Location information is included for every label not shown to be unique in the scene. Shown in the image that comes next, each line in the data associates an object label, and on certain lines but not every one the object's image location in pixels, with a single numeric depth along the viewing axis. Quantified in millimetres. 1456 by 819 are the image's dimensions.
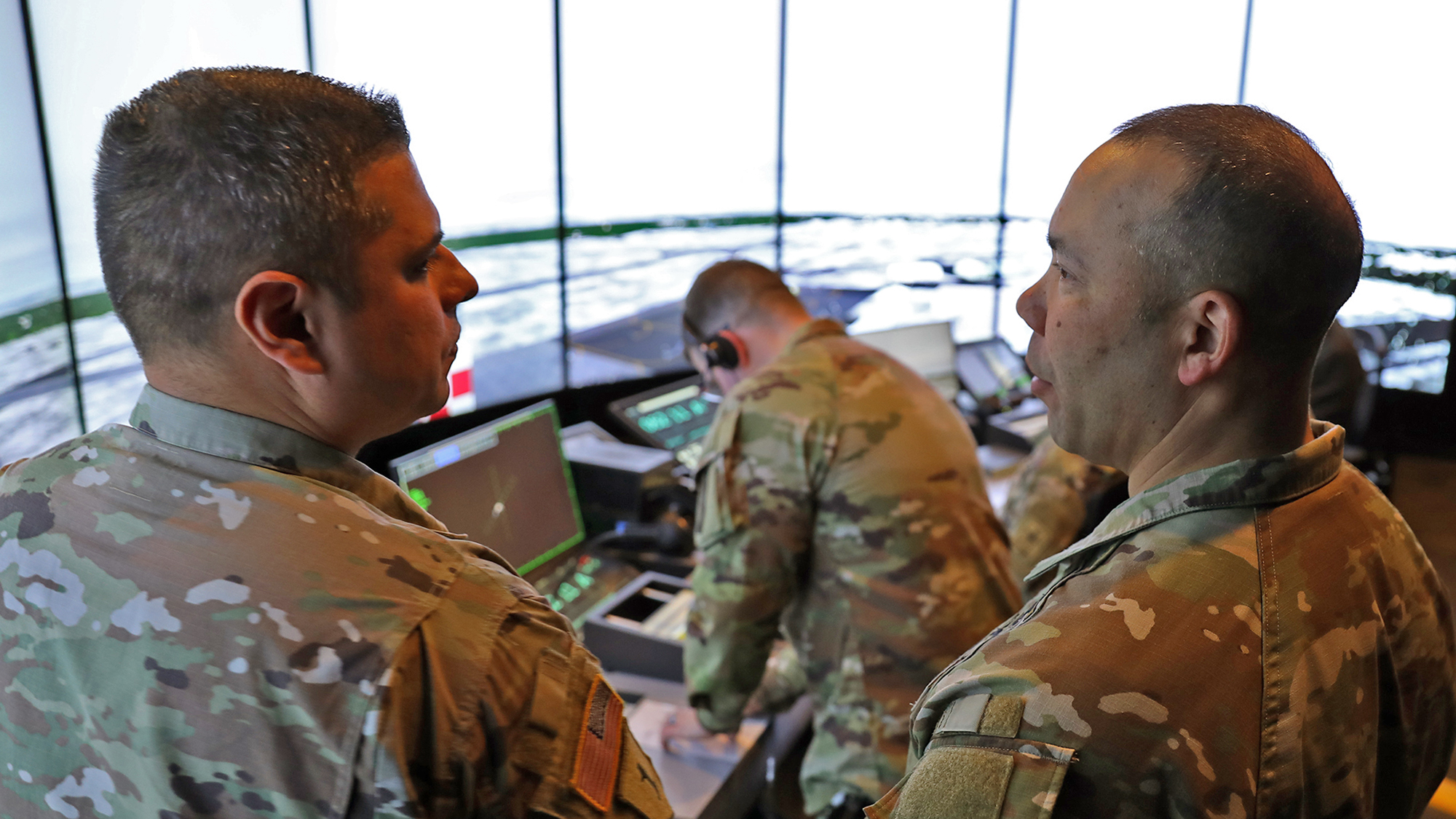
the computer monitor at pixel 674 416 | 2822
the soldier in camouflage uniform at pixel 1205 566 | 702
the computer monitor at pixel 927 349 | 3676
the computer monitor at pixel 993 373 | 3756
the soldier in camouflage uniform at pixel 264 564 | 641
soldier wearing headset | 1684
